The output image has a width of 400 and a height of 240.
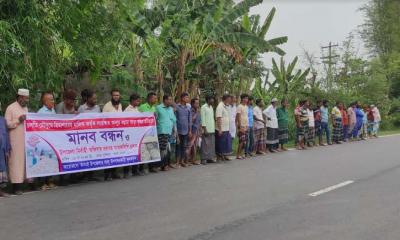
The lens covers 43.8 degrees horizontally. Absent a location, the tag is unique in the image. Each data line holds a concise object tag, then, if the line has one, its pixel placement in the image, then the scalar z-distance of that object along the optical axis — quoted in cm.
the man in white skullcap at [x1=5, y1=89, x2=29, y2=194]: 825
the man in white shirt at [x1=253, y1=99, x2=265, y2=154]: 1469
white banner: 854
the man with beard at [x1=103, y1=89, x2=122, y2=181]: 1000
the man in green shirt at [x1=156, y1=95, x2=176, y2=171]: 1091
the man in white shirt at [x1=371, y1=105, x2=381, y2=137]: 2283
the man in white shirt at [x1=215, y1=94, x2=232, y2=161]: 1294
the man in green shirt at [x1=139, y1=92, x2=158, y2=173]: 1089
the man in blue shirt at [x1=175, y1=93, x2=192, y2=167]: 1160
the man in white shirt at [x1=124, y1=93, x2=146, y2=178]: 1043
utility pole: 3354
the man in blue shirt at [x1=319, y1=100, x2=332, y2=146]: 1836
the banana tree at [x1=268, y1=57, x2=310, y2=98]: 2495
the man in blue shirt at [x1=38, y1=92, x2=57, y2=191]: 895
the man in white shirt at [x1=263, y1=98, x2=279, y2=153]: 1530
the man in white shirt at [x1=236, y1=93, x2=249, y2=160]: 1373
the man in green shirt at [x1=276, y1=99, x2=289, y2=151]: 1591
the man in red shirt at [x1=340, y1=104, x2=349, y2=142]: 2020
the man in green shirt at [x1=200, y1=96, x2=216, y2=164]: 1246
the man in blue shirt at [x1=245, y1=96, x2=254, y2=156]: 1411
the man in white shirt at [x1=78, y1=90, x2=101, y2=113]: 978
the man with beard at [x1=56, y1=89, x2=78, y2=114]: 930
